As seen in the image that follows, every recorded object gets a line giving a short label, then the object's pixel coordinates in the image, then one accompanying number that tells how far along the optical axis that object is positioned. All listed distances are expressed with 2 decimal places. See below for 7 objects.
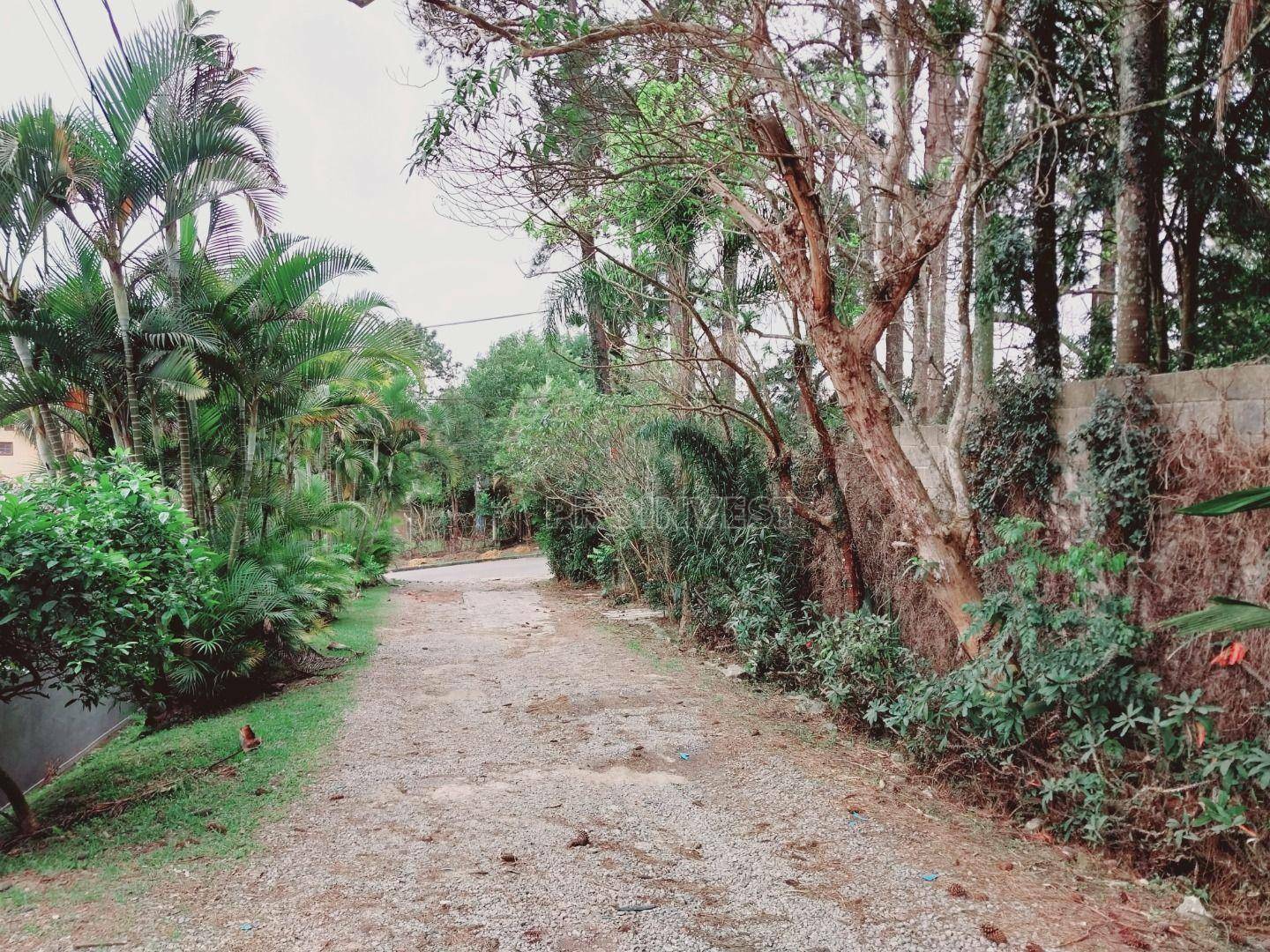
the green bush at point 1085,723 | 3.36
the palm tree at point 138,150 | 6.39
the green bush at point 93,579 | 3.79
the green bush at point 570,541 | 14.26
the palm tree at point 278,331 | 7.46
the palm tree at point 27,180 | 6.01
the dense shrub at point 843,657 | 5.58
